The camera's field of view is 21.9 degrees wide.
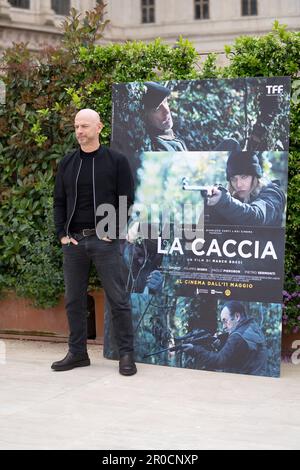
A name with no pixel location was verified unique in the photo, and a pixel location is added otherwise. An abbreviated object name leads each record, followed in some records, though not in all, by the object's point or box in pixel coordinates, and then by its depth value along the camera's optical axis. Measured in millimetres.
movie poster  5859
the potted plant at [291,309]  6246
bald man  5953
